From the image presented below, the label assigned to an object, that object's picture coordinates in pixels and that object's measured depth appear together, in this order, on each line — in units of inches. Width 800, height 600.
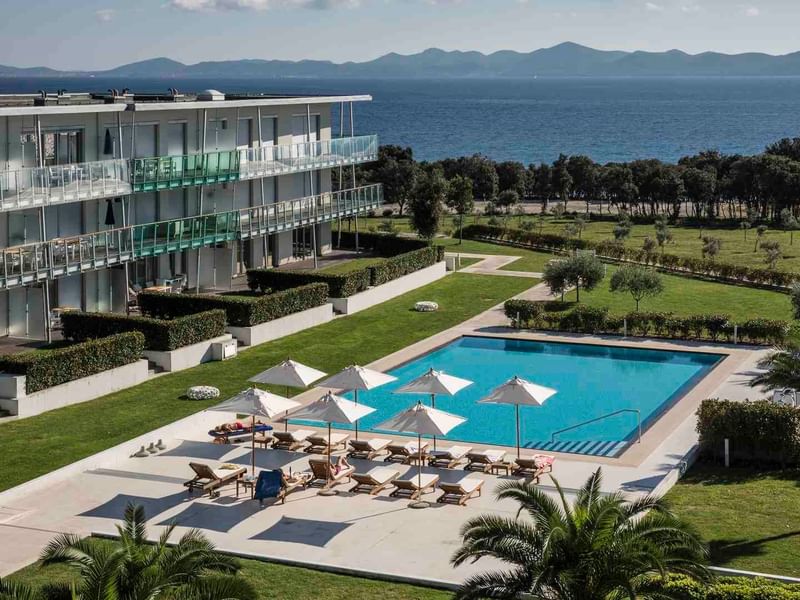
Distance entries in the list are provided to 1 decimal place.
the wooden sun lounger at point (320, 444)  1089.6
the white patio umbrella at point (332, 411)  984.9
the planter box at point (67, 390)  1171.9
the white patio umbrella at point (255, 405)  987.9
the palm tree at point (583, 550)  606.9
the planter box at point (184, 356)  1373.0
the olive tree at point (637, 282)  1673.2
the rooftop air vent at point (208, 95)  1865.2
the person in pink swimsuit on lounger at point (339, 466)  1000.0
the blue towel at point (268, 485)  944.9
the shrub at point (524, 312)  1656.0
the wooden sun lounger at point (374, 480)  972.6
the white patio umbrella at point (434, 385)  1071.6
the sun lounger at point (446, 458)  1043.3
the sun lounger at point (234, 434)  1131.3
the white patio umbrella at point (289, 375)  1079.6
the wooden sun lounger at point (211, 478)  968.9
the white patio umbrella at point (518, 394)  1031.0
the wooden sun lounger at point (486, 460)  1027.3
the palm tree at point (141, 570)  553.9
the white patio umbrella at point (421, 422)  960.9
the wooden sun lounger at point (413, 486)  961.5
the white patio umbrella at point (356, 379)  1074.5
